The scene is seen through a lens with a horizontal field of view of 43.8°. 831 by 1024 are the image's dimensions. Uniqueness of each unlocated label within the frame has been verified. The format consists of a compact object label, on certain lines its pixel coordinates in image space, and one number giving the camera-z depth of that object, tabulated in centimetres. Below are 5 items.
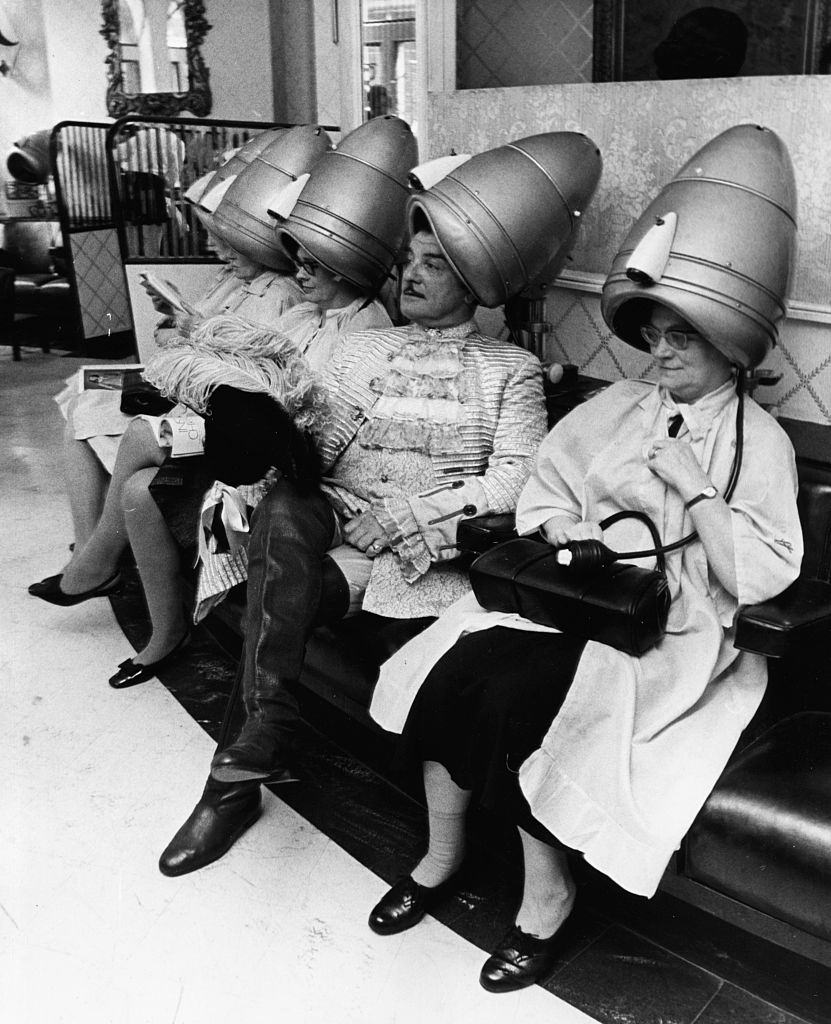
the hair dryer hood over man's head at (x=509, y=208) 226
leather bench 149
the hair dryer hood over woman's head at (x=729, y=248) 178
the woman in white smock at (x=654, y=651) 167
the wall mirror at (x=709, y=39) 224
